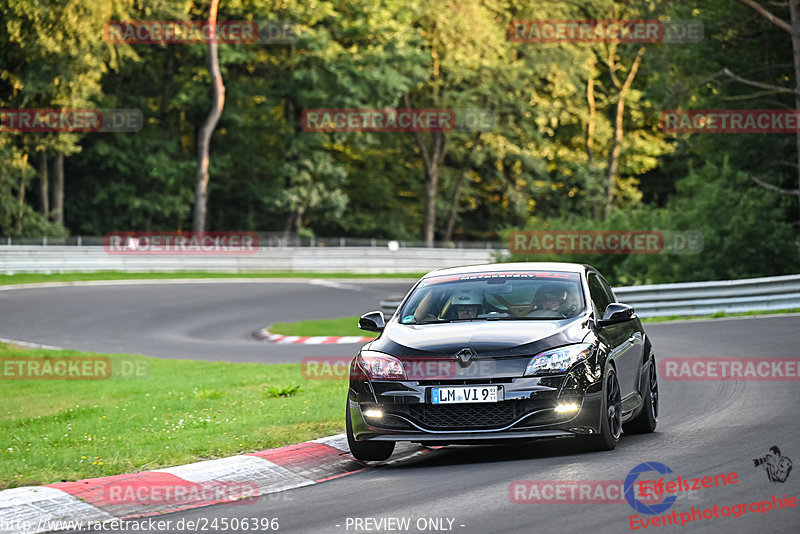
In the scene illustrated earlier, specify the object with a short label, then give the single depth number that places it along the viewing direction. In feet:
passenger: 64.64
